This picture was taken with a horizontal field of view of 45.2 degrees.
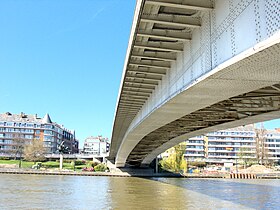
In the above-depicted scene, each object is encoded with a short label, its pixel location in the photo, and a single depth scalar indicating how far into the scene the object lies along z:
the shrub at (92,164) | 85.50
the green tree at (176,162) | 74.81
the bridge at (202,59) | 7.04
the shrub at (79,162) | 93.31
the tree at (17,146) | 98.68
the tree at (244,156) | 100.24
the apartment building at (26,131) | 110.35
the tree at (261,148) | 105.93
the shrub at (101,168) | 74.06
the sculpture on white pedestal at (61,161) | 78.81
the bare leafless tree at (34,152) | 90.25
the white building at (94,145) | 170.55
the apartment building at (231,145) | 115.98
